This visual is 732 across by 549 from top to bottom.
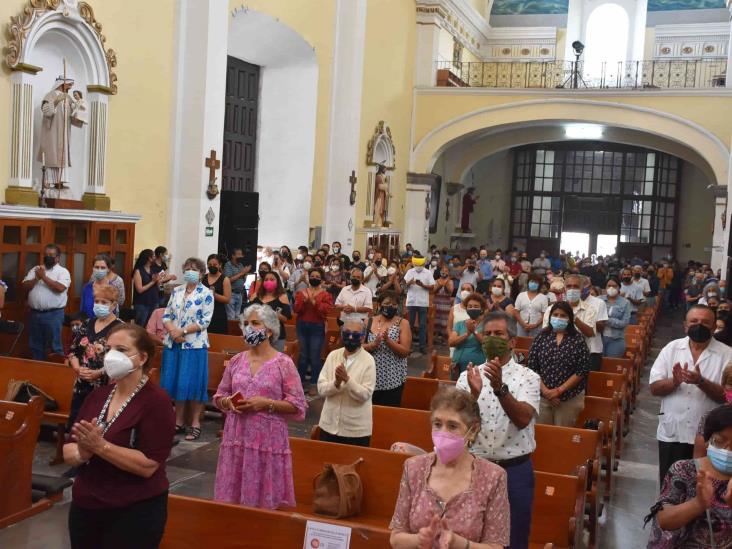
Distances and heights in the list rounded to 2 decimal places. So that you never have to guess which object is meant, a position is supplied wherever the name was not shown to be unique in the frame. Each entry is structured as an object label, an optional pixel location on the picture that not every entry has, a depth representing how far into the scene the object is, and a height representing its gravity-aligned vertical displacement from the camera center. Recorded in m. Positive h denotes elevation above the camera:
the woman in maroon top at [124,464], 3.34 -0.95
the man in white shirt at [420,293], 13.53 -0.90
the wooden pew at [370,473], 5.05 -1.42
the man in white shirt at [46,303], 9.05 -0.94
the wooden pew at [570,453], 5.67 -1.38
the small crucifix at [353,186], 19.05 +1.00
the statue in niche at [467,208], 28.84 +1.01
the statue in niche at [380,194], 20.84 +0.94
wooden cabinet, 9.38 -0.39
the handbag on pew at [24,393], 6.92 -1.45
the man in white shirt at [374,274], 14.90 -0.70
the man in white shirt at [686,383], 5.13 -0.78
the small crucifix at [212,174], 13.06 +0.74
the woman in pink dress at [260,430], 4.83 -1.14
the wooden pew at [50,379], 6.93 -1.37
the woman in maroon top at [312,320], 9.74 -1.03
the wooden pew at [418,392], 7.59 -1.37
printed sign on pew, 3.73 -1.32
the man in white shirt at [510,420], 4.05 -0.86
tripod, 22.86 +4.70
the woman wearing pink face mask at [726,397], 3.36 -0.71
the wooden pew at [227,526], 3.88 -1.37
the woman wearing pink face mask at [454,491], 3.01 -0.89
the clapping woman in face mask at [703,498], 2.97 -0.86
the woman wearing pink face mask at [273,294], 8.91 -0.70
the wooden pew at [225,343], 8.99 -1.25
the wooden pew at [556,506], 4.77 -1.45
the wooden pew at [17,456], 5.48 -1.56
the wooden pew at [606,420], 6.81 -1.42
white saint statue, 9.95 +0.97
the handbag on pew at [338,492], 4.95 -1.50
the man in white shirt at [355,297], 10.31 -0.79
